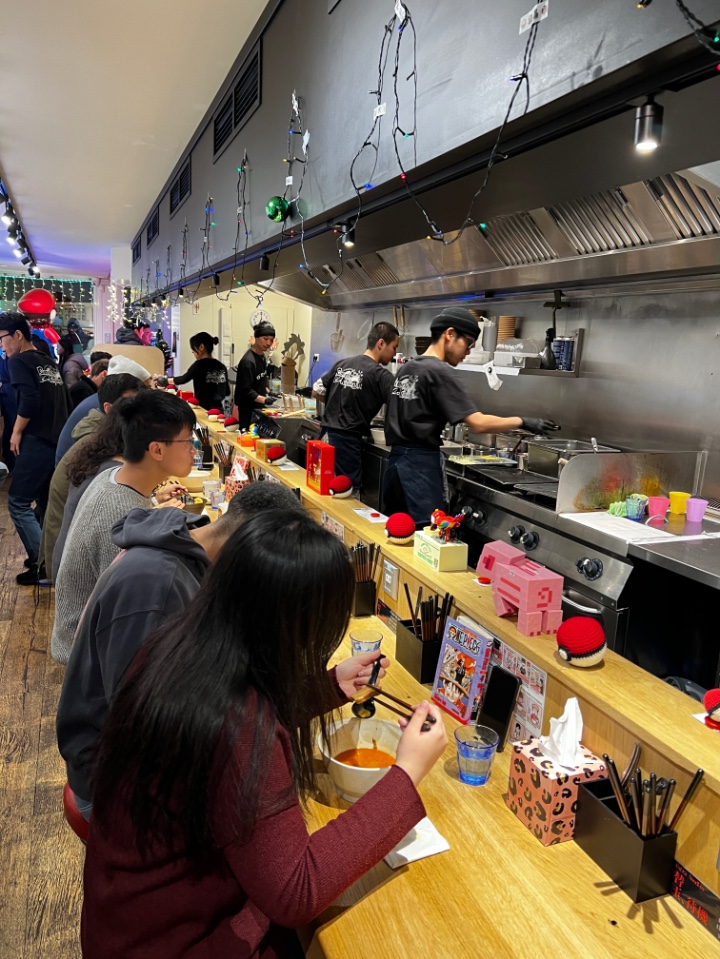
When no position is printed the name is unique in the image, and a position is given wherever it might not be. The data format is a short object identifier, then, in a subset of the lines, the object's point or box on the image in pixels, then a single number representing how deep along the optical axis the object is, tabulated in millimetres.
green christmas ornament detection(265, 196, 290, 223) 3961
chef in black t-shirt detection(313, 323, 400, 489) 4492
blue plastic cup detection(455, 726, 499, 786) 1434
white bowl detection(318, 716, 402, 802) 1332
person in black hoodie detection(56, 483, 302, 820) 1448
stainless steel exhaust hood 2643
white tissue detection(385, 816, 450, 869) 1217
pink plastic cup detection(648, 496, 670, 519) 2906
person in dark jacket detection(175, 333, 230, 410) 7719
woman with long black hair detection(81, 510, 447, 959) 948
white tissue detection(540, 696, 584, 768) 1305
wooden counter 1042
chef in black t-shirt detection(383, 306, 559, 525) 3428
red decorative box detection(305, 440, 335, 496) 3172
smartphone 1612
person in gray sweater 2023
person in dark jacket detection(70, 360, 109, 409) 5410
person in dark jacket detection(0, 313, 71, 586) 4773
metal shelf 3814
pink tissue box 1262
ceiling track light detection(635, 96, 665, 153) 1649
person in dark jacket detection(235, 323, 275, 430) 6480
